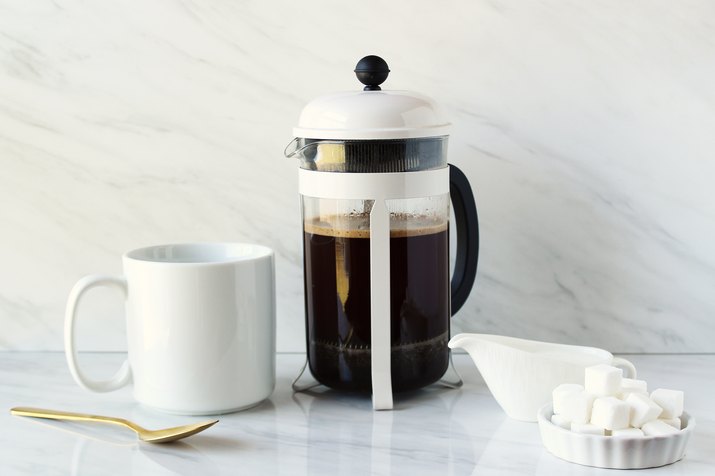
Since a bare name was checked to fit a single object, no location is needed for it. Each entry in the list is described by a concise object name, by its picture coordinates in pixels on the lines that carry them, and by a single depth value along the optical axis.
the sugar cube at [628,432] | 0.89
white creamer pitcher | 0.97
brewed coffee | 1.00
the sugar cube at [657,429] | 0.89
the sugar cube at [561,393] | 0.91
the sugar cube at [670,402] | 0.91
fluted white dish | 0.89
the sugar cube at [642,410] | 0.90
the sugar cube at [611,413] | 0.89
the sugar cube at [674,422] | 0.91
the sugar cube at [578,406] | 0.91
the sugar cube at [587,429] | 0.90
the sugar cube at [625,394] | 0.91
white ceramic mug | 0.97
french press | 0.98
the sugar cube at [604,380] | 0.91
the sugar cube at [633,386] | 0.92
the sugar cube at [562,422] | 0.92
